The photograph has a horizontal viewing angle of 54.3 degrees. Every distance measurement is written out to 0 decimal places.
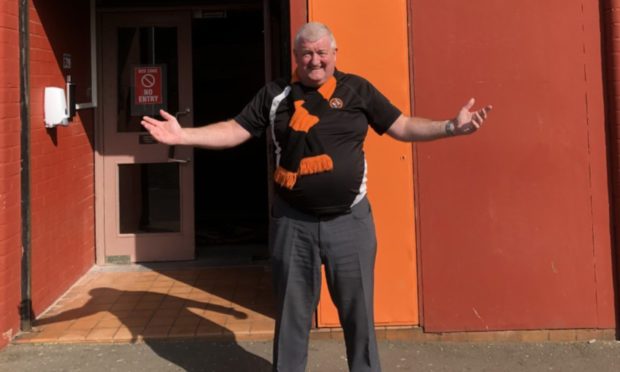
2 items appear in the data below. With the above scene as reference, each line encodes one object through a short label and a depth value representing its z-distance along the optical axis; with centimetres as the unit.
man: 279
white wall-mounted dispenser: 450
